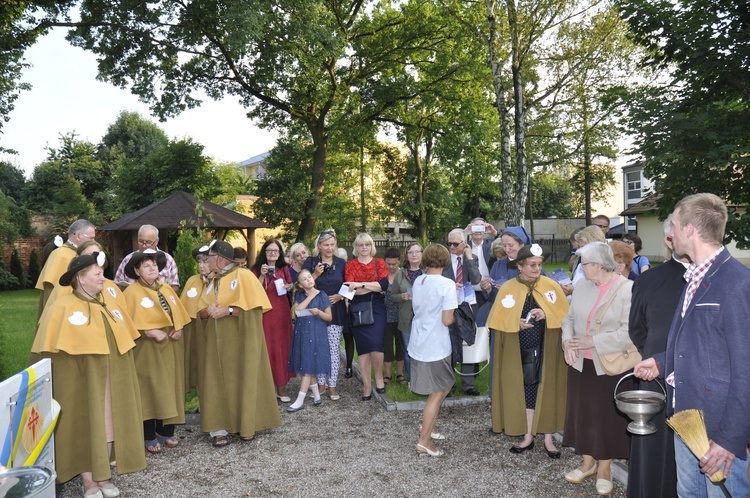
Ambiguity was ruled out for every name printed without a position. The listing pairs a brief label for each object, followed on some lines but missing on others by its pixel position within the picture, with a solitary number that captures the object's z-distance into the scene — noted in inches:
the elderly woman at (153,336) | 206.4
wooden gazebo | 697.6
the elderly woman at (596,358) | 167.9
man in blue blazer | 100.3
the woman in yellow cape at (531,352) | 205.2
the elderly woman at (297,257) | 306.2
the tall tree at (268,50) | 698.8
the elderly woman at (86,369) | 169.9
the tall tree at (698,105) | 320.5
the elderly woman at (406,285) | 278.4
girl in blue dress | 274.8
